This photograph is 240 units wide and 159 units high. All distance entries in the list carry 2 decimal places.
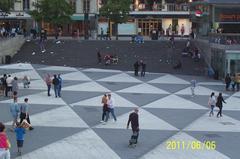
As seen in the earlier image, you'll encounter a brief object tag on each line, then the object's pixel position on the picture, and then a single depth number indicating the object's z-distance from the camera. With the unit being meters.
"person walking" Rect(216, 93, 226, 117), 27.55
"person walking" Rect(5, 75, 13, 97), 31.98
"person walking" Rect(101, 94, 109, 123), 25.31
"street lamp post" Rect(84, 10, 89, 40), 70.53
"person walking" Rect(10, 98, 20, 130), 22.82
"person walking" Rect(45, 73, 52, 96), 33.03
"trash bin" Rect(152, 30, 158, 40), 62.34
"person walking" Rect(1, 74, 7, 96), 32.12
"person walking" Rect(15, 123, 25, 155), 19.48
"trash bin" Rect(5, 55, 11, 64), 49.19
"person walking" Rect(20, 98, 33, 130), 22.88
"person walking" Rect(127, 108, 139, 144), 21.11
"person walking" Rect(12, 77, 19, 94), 31.27
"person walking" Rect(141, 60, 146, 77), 42.75
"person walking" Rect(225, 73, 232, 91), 36.86
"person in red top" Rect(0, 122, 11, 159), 16.50
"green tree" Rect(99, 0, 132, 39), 65.69
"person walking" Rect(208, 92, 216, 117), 27.72
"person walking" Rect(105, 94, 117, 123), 25.35
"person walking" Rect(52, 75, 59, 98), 31.87
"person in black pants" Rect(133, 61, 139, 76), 42.91
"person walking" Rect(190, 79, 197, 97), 34.37
